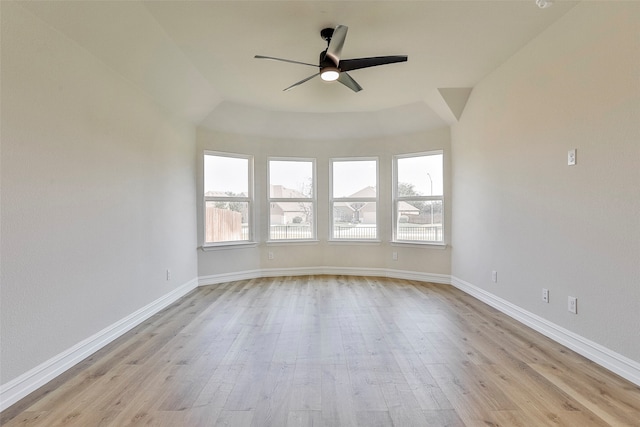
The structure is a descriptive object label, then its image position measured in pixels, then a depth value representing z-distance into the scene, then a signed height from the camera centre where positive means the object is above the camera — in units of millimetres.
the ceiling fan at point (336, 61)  2373 +1310
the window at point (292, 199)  5203 +259
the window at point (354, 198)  5227 +260
